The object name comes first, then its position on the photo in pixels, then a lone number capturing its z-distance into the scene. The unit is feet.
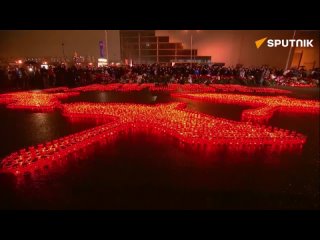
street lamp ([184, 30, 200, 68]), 85.24
